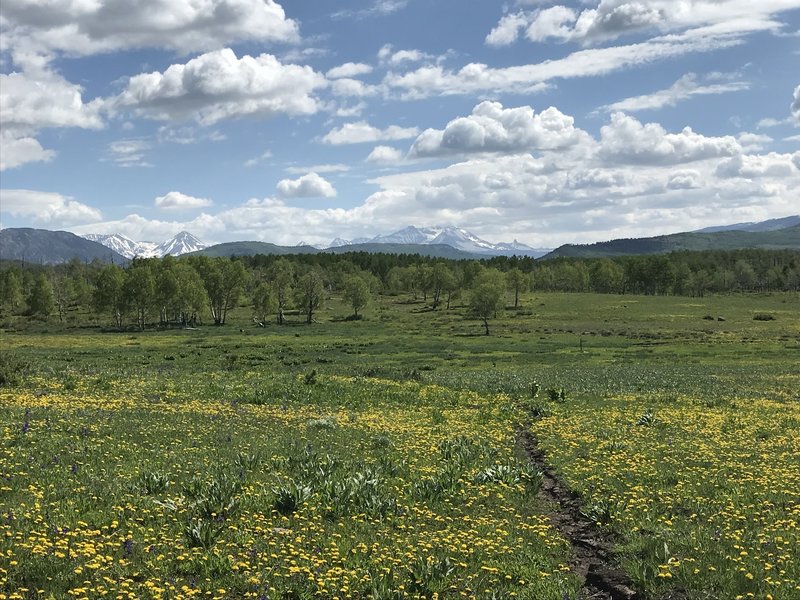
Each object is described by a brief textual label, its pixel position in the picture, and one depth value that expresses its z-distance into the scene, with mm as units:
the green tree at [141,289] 124938
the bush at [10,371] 29953
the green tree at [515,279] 163500
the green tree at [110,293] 125875
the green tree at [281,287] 142500
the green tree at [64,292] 158600
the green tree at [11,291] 153000
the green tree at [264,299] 132250
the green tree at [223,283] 137750
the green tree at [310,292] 138875
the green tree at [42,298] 137125
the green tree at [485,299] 115500
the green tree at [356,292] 140975
